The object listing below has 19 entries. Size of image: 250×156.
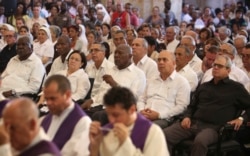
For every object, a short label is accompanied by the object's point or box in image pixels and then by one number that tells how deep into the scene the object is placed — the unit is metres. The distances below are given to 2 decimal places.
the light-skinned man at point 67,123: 4.99
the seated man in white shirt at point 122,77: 8.17
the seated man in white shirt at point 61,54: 9.99
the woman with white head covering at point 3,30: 12.20
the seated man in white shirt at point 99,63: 9.15
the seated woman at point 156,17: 17.24
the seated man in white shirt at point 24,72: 9.21
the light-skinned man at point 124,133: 4.58
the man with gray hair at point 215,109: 7.20
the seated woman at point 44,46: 11.79
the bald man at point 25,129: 3.76
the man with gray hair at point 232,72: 8.50
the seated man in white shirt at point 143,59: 9.20
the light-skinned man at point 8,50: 11.12
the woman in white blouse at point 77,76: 8.64
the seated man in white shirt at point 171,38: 12.54
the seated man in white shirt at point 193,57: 9.31
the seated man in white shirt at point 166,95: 7.63
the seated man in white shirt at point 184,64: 8.54
